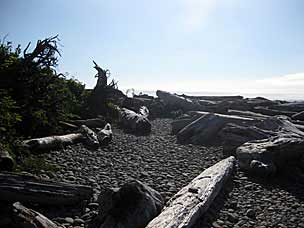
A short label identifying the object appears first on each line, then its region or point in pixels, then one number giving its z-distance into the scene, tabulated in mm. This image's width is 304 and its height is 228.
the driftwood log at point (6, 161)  3708
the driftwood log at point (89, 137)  6548
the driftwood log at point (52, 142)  5402
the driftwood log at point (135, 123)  9155
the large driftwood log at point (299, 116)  10090
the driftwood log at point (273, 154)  4953
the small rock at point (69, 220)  3053
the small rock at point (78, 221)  3055
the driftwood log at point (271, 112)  11391
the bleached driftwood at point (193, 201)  2772
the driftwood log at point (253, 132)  6557
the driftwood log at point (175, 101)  14222
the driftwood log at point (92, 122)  8048
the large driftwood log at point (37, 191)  3053
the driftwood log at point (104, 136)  6934
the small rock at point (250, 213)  3531
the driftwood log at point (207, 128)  7854
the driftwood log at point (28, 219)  2529
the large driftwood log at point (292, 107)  11849
